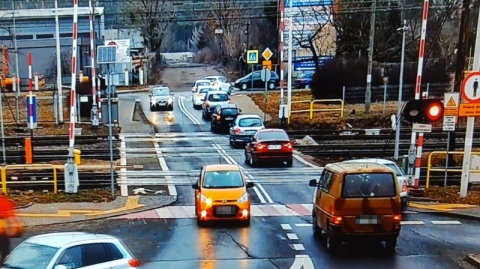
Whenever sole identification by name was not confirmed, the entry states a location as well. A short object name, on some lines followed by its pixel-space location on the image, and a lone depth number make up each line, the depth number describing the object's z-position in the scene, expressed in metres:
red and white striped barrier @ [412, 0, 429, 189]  21.59
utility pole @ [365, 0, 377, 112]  38.12
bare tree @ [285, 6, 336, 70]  53.44
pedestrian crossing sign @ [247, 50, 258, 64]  45.00
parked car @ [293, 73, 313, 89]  59.19
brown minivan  13.73
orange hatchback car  17.09
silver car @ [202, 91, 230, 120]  42.75
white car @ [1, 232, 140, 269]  9.52
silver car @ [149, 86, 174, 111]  47.03
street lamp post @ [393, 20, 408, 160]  26.02
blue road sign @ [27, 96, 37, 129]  27.59
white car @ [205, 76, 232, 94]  52.87
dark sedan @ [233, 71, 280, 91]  59.15
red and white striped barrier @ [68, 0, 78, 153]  20.52
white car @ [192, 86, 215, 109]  49.21
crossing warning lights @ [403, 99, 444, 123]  14.86
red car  27.27
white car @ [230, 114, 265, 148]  32.12
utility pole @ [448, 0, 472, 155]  24.16
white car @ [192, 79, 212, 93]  53.91
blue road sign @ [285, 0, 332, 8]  52.88
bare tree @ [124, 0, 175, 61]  79.15
